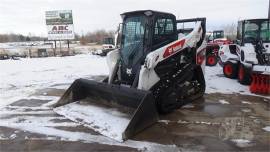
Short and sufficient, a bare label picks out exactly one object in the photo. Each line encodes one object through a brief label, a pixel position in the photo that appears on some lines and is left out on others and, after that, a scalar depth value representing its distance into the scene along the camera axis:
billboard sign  28.78
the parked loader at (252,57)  8.27
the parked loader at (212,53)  15.08
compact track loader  5.42
